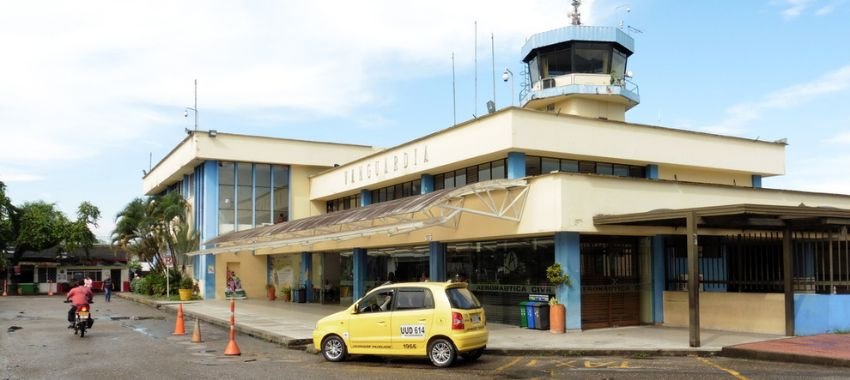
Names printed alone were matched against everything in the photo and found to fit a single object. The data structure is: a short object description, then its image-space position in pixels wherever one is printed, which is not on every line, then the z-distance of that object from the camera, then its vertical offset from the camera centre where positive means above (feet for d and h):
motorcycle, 66.13 -6.72
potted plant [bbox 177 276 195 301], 120.37 -7.29
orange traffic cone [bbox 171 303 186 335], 68.18 -7.62
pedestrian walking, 134.41 -8.29
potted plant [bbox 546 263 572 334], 63.31 -5.76
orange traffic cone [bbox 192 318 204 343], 61.93 -7.61
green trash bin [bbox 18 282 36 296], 180.60 -10.45
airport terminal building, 61.87 +1.90
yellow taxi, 45.83 -5.36
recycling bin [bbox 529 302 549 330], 65.51 -6.75
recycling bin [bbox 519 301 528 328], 67.41 -6.75
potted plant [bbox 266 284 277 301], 121.90 -8.37
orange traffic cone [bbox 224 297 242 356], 53.01 -7.53
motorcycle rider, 67.05 -4.82
